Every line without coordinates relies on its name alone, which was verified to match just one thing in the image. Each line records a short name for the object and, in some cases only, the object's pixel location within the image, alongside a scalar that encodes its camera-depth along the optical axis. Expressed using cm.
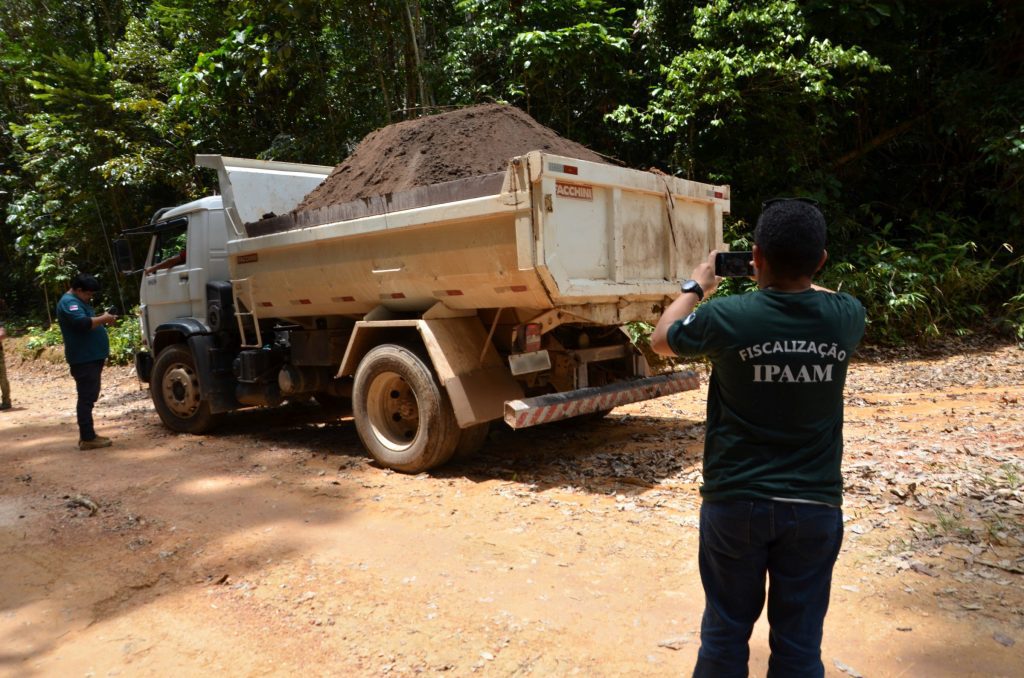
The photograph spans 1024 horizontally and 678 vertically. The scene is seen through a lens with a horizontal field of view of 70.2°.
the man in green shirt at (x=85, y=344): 691
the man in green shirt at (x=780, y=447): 200
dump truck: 496
